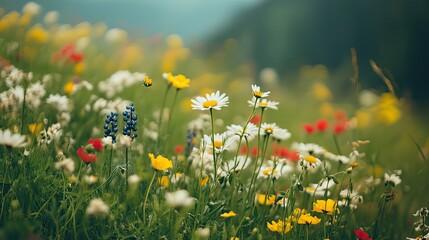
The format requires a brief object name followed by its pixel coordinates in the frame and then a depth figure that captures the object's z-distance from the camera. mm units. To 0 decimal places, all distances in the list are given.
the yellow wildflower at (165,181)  985
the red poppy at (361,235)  920
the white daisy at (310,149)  1050
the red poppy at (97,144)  970
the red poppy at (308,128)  1287
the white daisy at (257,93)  926
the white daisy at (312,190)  1020
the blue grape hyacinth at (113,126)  951
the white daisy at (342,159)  1026
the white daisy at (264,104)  961
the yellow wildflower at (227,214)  899
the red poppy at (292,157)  1232
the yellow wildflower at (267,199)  970
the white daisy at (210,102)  929
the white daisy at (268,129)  989
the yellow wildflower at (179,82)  1011
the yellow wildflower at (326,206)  934
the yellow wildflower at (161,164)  872
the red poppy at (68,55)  1458
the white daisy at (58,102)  1059
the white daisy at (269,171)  1014
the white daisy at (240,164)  1016
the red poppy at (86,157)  894
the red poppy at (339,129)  1404
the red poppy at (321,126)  1340
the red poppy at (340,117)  1643
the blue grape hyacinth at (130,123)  945
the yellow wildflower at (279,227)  913
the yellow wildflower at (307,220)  908
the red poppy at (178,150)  1140
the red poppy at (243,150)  1361
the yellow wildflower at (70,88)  1188
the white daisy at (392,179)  1006
